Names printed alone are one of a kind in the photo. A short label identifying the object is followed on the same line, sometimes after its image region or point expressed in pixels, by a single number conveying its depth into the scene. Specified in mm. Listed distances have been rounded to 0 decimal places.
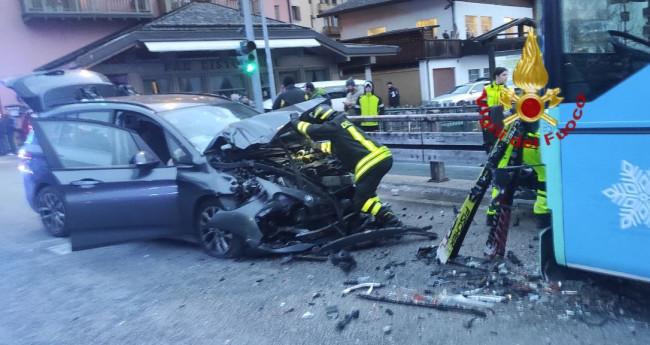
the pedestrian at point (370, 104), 11938
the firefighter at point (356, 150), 5781
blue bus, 3344
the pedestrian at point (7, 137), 21391
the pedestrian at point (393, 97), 23453
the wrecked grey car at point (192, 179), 5777
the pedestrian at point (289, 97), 9852
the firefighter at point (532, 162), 4371
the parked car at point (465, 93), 23656
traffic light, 13250
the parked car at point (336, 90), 22016
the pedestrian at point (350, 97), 13405
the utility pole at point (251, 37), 13195
